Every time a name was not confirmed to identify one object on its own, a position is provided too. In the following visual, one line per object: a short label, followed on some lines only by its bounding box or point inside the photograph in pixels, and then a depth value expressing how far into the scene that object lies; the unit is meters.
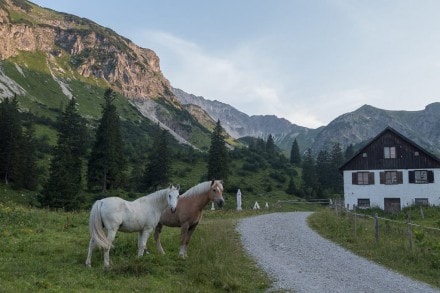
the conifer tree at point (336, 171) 99.61
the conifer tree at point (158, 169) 69.25
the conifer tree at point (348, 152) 131.48
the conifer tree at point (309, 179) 86.00
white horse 11.18
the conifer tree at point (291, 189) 80.44
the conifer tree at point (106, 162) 59.66
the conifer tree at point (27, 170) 54.19
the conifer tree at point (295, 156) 146.75
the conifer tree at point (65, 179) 45.34
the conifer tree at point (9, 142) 54.03
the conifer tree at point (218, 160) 71.06
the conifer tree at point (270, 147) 137.77
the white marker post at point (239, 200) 39.46
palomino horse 13.26
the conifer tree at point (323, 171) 101.49
